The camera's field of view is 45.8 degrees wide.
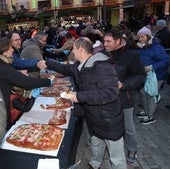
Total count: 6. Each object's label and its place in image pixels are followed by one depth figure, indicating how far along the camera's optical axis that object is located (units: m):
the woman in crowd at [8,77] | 1.88
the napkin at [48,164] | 1.24
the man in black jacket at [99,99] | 1.78
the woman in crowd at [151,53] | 3.00
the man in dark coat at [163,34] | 4.54
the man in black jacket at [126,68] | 2.18
